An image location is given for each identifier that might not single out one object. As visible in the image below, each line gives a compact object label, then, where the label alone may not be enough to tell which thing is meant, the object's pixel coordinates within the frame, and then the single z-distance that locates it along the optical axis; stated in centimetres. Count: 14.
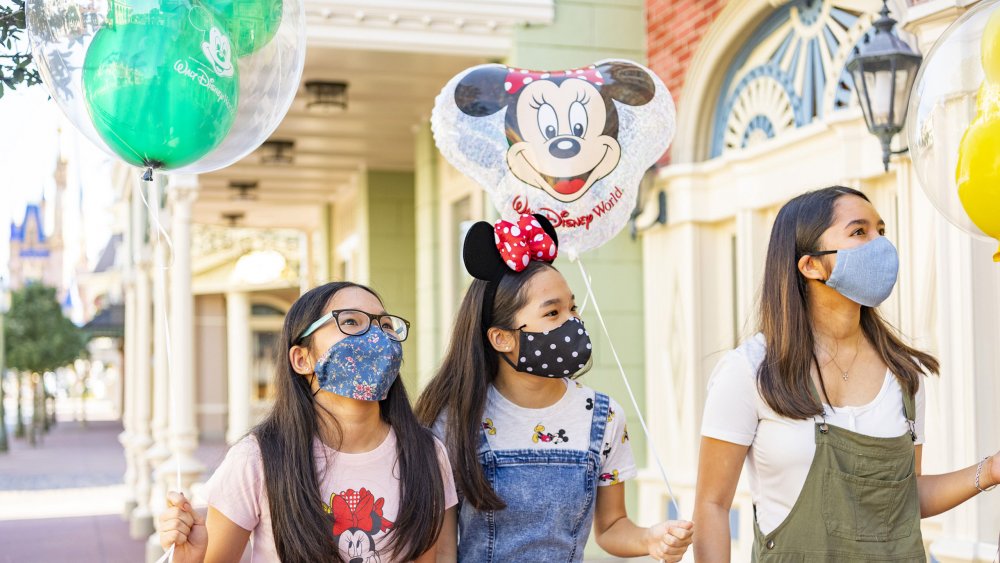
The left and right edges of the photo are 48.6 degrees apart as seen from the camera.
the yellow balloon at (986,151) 219
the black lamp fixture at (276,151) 986
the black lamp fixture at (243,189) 1205
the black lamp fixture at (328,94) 779
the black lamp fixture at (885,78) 427
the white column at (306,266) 1566
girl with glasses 232
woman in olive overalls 232
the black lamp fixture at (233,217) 1443
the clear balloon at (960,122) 221
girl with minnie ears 248
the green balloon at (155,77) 271
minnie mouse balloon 315
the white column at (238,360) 2078
